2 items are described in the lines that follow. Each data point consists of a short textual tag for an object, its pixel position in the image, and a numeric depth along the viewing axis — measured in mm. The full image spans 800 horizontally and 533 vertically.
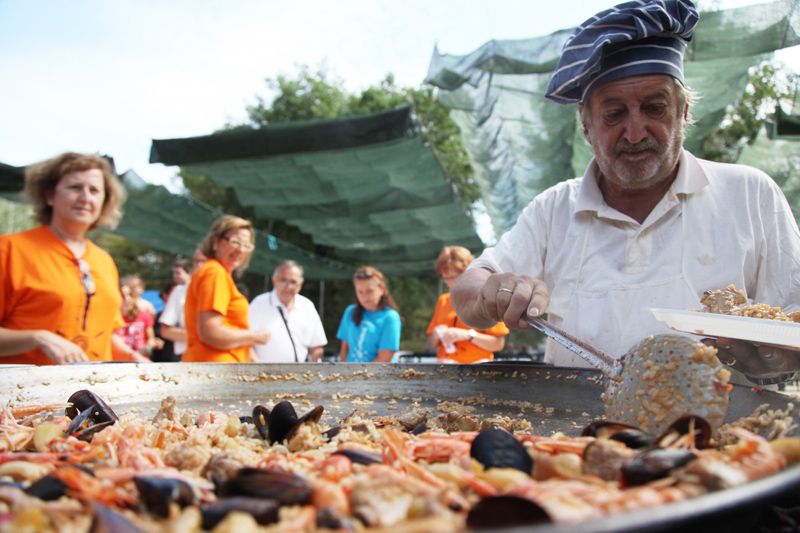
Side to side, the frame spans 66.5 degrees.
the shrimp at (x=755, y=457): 893
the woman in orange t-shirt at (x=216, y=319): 4043
